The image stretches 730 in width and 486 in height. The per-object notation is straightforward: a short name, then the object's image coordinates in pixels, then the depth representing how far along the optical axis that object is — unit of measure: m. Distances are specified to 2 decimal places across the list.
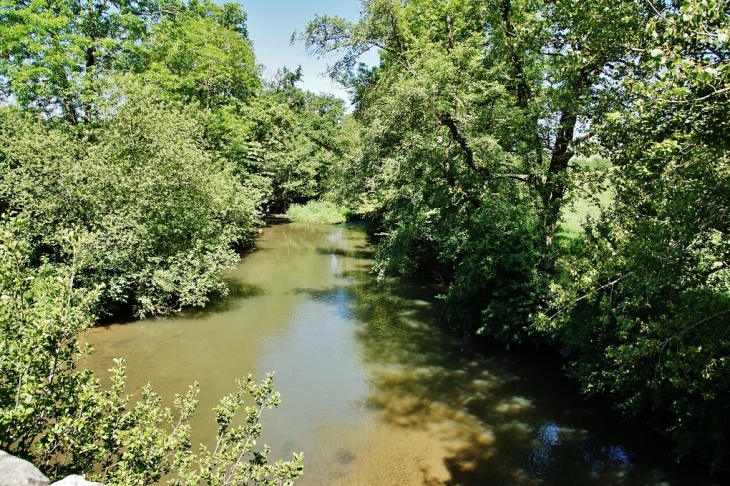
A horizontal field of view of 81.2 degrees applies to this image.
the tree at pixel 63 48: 15.84
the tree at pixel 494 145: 10.73
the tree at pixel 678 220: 4.39
